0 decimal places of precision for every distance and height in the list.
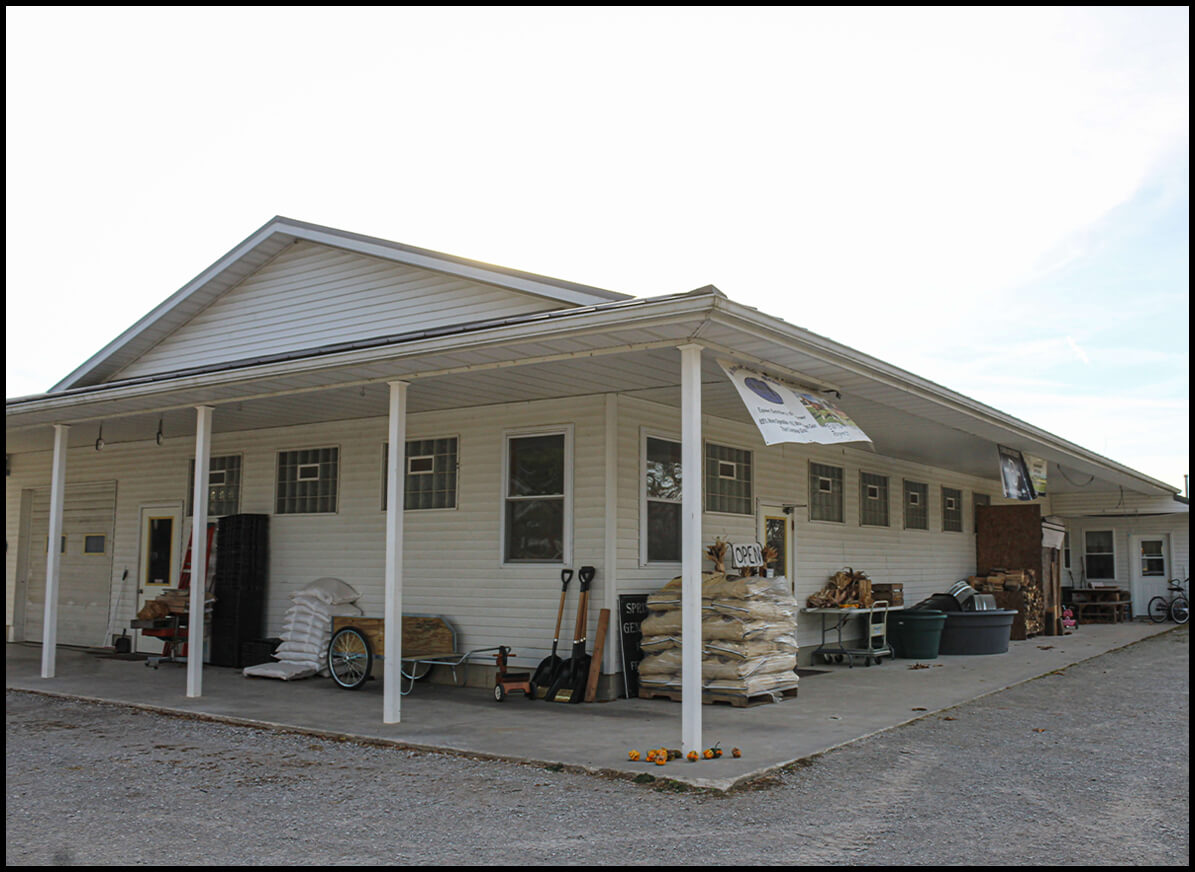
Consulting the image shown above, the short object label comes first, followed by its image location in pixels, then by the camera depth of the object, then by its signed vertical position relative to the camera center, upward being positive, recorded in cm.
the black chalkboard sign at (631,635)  1062 -91
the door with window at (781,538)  1348 +13
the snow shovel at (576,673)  1020 -126
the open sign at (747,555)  1179 -8
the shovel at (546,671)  1038 -126
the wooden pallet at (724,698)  1003 -149
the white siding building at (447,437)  905 +141
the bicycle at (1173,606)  2444 -126
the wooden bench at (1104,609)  2462 -137
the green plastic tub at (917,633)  1520 -121
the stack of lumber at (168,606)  1321 -83
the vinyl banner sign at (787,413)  784 +110
